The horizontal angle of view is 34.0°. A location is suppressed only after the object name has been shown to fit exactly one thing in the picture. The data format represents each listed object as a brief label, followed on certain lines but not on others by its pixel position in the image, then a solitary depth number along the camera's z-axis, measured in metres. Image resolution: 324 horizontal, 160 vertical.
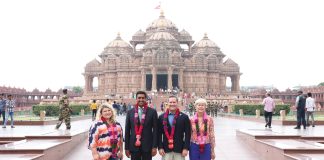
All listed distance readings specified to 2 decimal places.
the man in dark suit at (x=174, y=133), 11.68
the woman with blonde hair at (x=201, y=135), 12.04
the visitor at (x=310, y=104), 28.81
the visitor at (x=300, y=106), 27.98
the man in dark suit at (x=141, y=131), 11.75
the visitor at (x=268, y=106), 27.29
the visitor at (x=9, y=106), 30.69
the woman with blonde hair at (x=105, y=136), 10.96
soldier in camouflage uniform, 25.92
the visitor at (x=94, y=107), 41.38
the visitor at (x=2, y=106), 30.64
